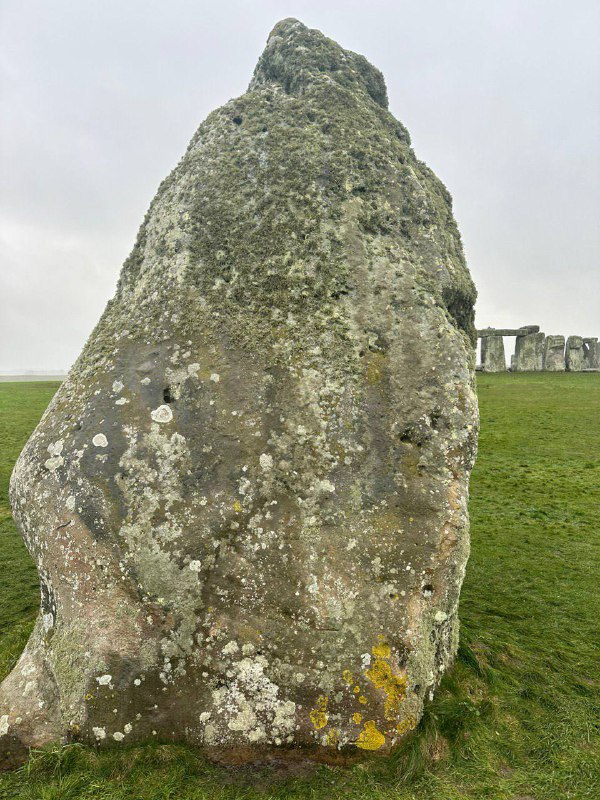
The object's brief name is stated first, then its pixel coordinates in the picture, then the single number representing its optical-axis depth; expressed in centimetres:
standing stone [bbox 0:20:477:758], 377
